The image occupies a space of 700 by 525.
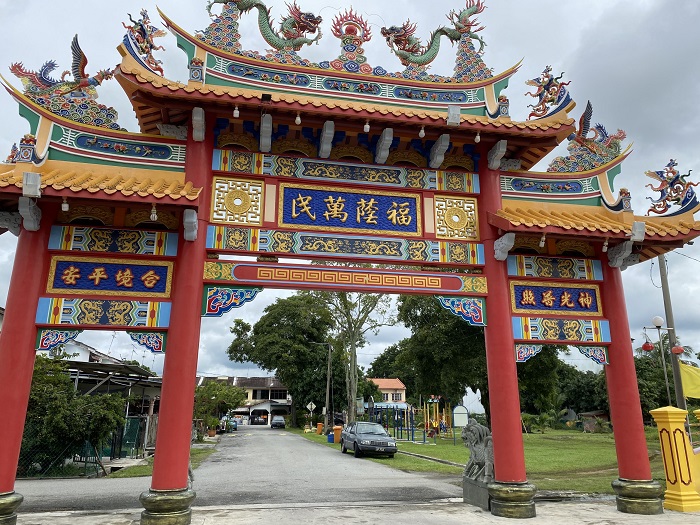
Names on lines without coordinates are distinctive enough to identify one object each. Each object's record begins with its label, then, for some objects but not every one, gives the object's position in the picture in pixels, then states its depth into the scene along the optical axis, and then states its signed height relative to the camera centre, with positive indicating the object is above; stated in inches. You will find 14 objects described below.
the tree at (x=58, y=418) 502.9 -17.5
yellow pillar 304.8 -34.7
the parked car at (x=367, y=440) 754.2 -55.7
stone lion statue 306.9 -29.3
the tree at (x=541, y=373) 885.8 +52.1
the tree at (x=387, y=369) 2481.5 +187.0
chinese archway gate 262.5 +108.3
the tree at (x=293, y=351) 1766.7 +177.0
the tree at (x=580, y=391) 1733.5 +45.0
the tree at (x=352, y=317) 1095.6 +179.4
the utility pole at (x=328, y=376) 1445.6 +74.5
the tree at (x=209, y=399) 1100.5 +5.5
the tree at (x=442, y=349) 901.2 +92.7
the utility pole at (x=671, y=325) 454.9 +74.8
